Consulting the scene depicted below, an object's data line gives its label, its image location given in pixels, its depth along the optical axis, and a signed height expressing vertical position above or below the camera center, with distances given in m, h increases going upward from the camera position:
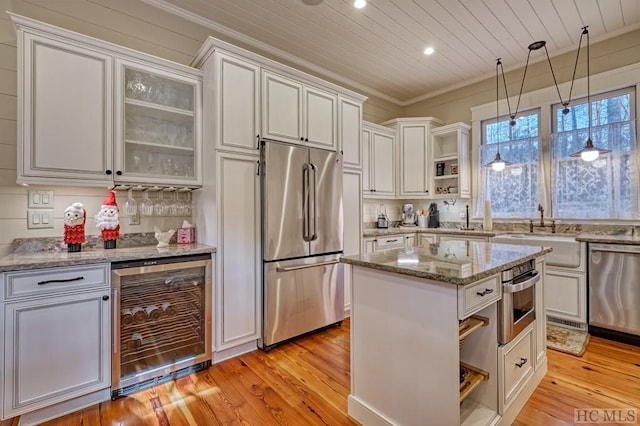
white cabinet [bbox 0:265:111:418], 1.70 -0.71
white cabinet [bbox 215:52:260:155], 2.48 +0.96
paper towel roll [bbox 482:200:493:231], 4.02 -0.03
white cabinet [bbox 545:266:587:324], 2.98 -0.80
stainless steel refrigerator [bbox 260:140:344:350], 2.69 -0.23
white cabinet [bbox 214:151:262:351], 2.47 -0.32
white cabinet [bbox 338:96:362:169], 3.39 +0.98
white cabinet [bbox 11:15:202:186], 1.96 +0.78
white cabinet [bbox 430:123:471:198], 4.37 +0.80
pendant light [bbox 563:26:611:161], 2.75 +0.58
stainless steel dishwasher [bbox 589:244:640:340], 2.71 -0.68
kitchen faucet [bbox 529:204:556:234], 3.67 -0.09
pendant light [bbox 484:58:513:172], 3.44 +0.90
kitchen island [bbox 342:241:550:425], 1.38 -0.67
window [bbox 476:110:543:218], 3.86 +0.62
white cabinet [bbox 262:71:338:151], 2.79 +1.02
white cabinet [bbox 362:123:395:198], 4.30 +0.80
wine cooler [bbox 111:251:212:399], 2.04 -0.76
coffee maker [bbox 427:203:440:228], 4.78 -0.03
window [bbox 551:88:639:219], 3.20 +0.58
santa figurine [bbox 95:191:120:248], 2.28 -0.03
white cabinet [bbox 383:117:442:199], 4.60 +0.92
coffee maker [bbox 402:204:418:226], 4.98 -0.01
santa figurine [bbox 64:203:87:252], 2.15 -0.07
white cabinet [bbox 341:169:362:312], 3.45 +0.01
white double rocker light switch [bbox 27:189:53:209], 2.20 +0.13
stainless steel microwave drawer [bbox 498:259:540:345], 1.64 -0.51
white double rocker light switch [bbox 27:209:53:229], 2.19 -0.01
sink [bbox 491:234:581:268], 3.01 -0.32
